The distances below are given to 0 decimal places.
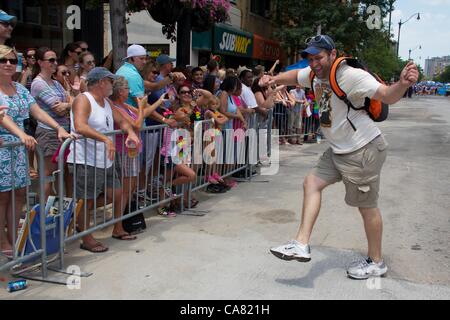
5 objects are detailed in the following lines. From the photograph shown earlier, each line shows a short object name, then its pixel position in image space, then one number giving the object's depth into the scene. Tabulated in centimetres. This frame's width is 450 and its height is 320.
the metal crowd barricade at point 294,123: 1125
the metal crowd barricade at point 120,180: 445
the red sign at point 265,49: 2039
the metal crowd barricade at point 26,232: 379
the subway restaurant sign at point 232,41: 1629
